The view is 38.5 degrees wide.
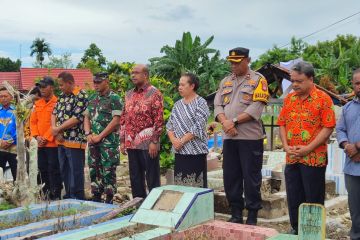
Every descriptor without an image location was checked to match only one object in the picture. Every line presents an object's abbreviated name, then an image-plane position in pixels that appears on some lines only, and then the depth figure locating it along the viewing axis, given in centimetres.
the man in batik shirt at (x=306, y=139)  455
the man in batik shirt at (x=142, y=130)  597
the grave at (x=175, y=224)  408
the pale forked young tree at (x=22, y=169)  602
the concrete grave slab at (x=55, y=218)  462
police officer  505
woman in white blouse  559
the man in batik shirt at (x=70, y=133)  648
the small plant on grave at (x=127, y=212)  504
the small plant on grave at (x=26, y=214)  525
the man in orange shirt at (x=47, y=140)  686
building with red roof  3381
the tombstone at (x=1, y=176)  692
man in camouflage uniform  632
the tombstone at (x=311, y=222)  306
